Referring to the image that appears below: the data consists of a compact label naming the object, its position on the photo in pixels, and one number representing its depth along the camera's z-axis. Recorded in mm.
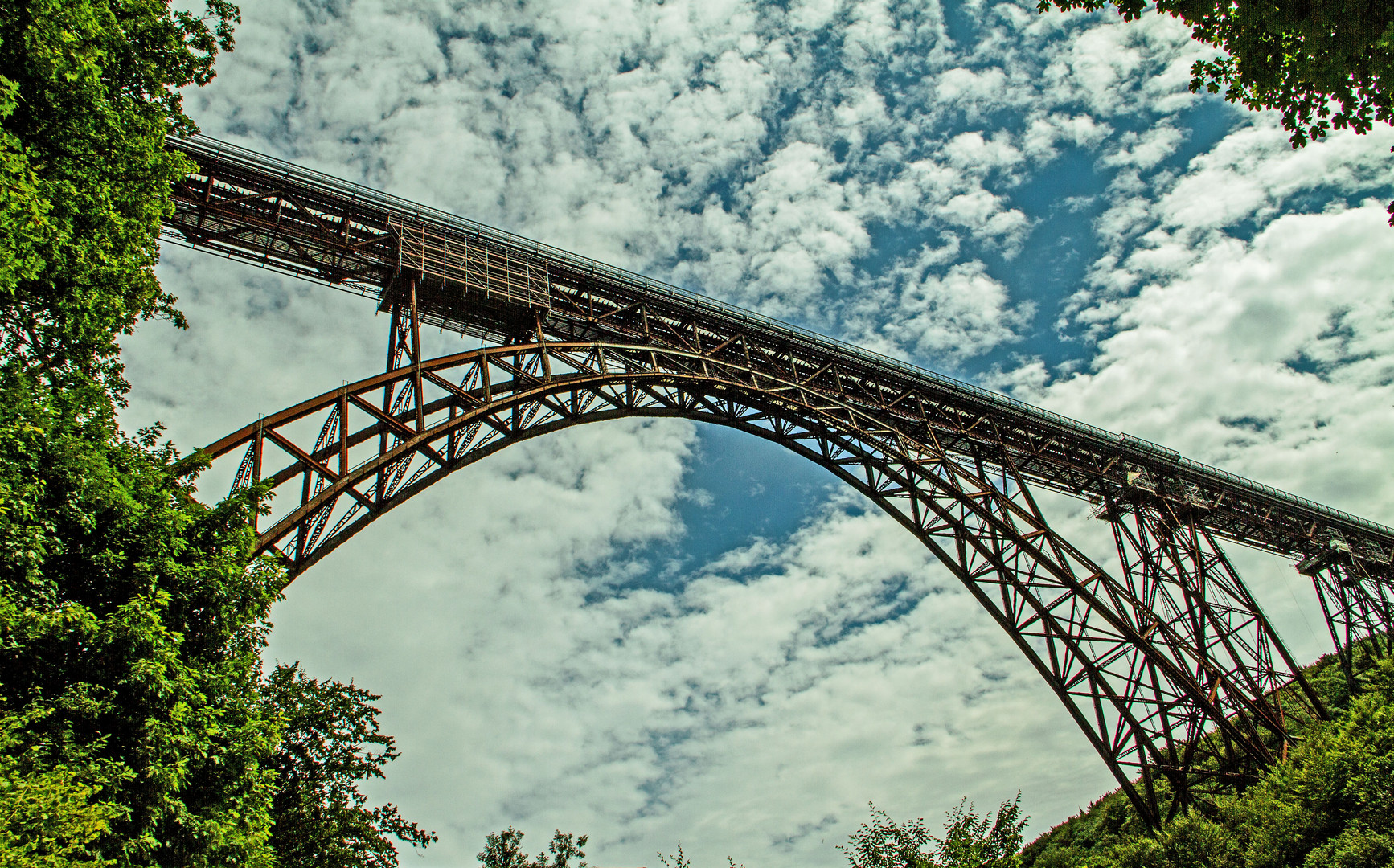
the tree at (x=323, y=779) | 18188
